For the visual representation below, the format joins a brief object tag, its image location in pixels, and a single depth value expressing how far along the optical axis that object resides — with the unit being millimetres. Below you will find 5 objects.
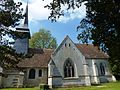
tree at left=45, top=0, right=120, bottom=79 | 5437
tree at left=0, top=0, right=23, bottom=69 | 7102
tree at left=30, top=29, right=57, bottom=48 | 24877
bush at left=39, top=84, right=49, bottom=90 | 12311
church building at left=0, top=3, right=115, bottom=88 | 14361
